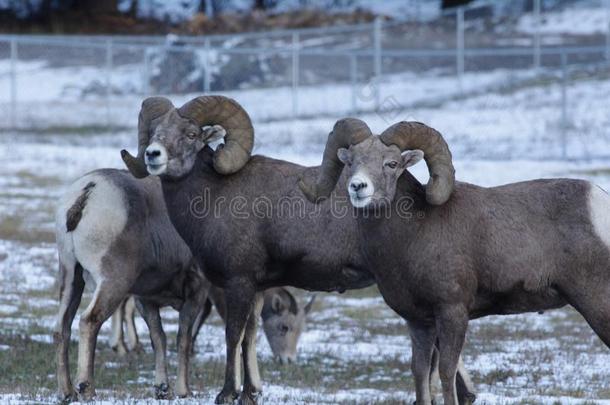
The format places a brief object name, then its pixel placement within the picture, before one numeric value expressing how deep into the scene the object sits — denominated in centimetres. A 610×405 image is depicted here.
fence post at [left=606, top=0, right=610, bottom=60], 3560
